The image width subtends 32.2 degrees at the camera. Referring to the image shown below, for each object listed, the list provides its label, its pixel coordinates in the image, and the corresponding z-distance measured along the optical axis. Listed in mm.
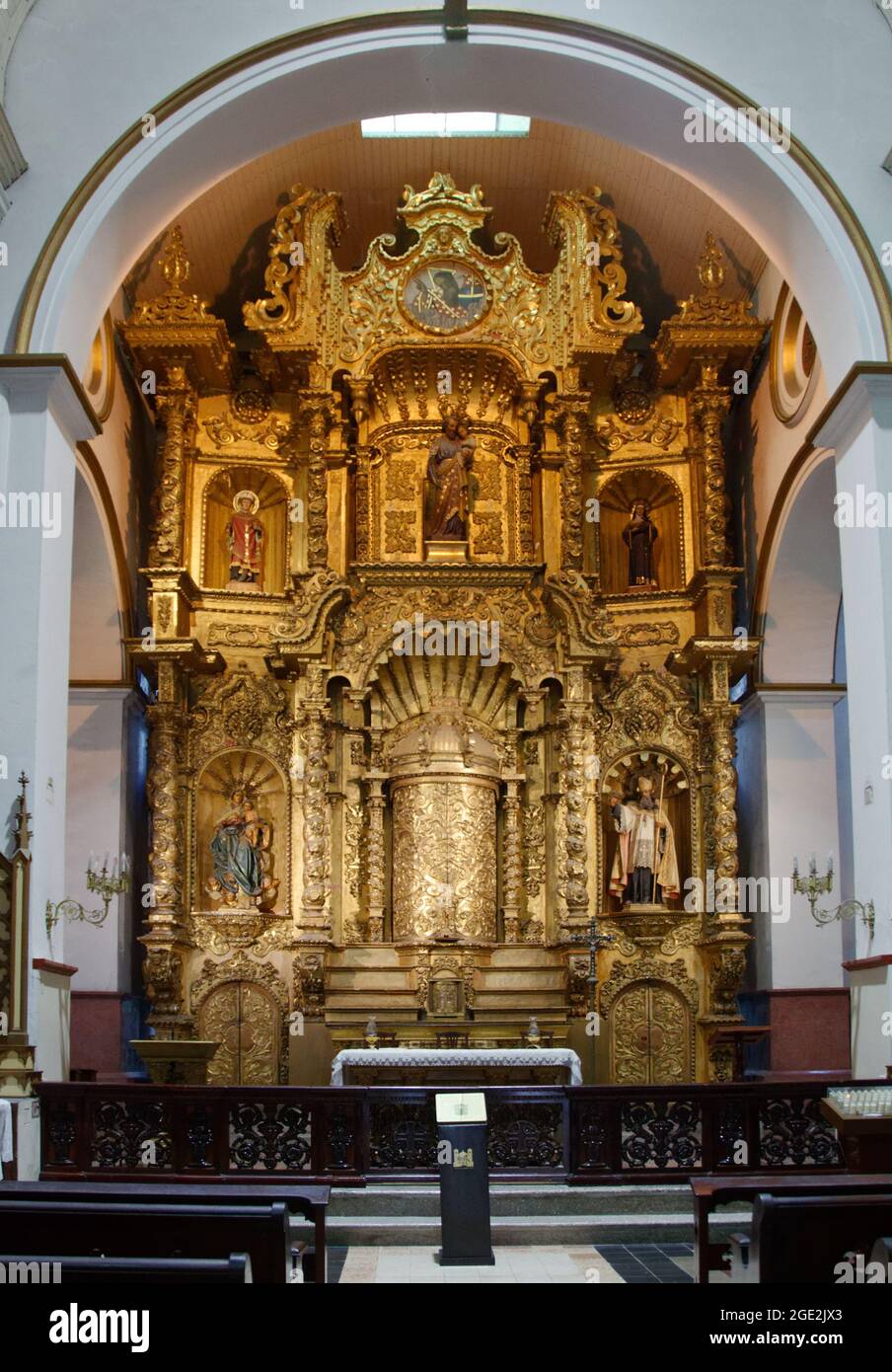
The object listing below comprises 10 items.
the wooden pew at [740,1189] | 6984
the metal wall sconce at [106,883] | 13828
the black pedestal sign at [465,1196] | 9656
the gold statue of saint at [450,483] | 18062
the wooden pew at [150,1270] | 5203
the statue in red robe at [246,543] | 18609
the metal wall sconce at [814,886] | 13688
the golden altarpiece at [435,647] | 17062
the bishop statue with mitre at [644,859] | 17359
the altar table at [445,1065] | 13547
